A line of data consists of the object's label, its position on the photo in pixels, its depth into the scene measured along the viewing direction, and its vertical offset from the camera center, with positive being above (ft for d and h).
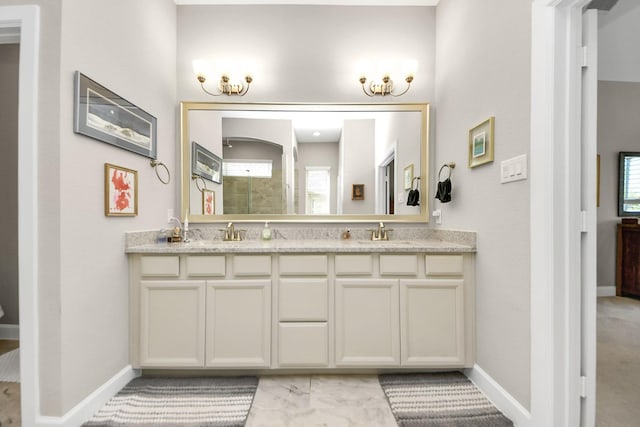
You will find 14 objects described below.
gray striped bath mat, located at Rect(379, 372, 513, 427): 4.94 -3.56
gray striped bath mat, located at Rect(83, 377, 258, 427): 4.93 -3.59
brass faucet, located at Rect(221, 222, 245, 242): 7.73 -0.59
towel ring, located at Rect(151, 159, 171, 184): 6.86 +1.09
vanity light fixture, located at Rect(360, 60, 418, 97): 7.70 +3.61
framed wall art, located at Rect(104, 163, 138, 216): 5.34 +0.42
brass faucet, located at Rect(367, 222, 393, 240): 7.73 -0.54
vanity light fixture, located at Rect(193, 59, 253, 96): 7.61 +3.60
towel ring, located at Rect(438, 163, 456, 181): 6.99 +1.21
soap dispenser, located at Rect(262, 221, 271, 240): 7.76 -0.55
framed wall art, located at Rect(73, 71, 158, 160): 4.73 +1.78
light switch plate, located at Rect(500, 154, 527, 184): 4.64 +0.77
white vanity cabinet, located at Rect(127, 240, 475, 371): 5.98 -2.00
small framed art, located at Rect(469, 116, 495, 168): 5.44 +1.43
